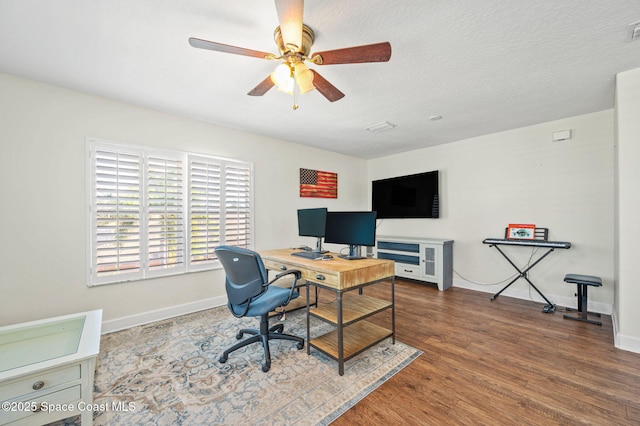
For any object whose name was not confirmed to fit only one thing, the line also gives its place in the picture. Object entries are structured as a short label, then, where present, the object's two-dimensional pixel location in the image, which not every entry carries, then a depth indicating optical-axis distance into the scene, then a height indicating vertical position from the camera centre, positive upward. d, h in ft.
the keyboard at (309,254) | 8.64 -1.48
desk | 6.52 -2.84
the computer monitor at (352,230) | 7.98 -0.55
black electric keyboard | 10.30 -1.26
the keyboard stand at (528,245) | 10.44 -1.38
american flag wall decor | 15.08 +1.91
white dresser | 4.21 -2.96
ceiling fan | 4.35 +3.35
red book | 11.60 -0.79
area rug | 5.20 -4.23
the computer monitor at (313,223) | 9.41 -0.36
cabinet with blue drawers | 13.75 -2.63
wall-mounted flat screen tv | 15.25 +1.14
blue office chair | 6.68 -2.25
